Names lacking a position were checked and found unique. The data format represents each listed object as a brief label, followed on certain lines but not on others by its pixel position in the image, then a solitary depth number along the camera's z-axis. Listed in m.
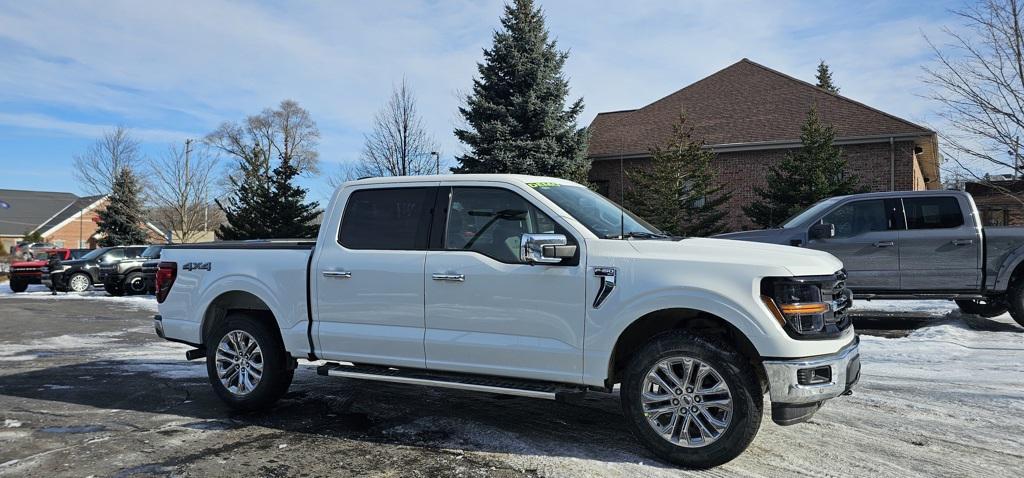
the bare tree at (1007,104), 12.64
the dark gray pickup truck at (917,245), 9.02
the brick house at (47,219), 58.78
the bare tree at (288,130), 57.66
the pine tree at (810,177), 19.20
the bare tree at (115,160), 38.12
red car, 24.31
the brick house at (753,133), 21.50
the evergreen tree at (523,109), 21.33
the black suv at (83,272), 22.44
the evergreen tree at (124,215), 39.47
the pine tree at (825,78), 57.94
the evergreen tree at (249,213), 27.62
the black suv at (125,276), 21.09
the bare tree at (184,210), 36.88
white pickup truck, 4.06
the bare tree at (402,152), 24.64
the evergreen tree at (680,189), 20.05
